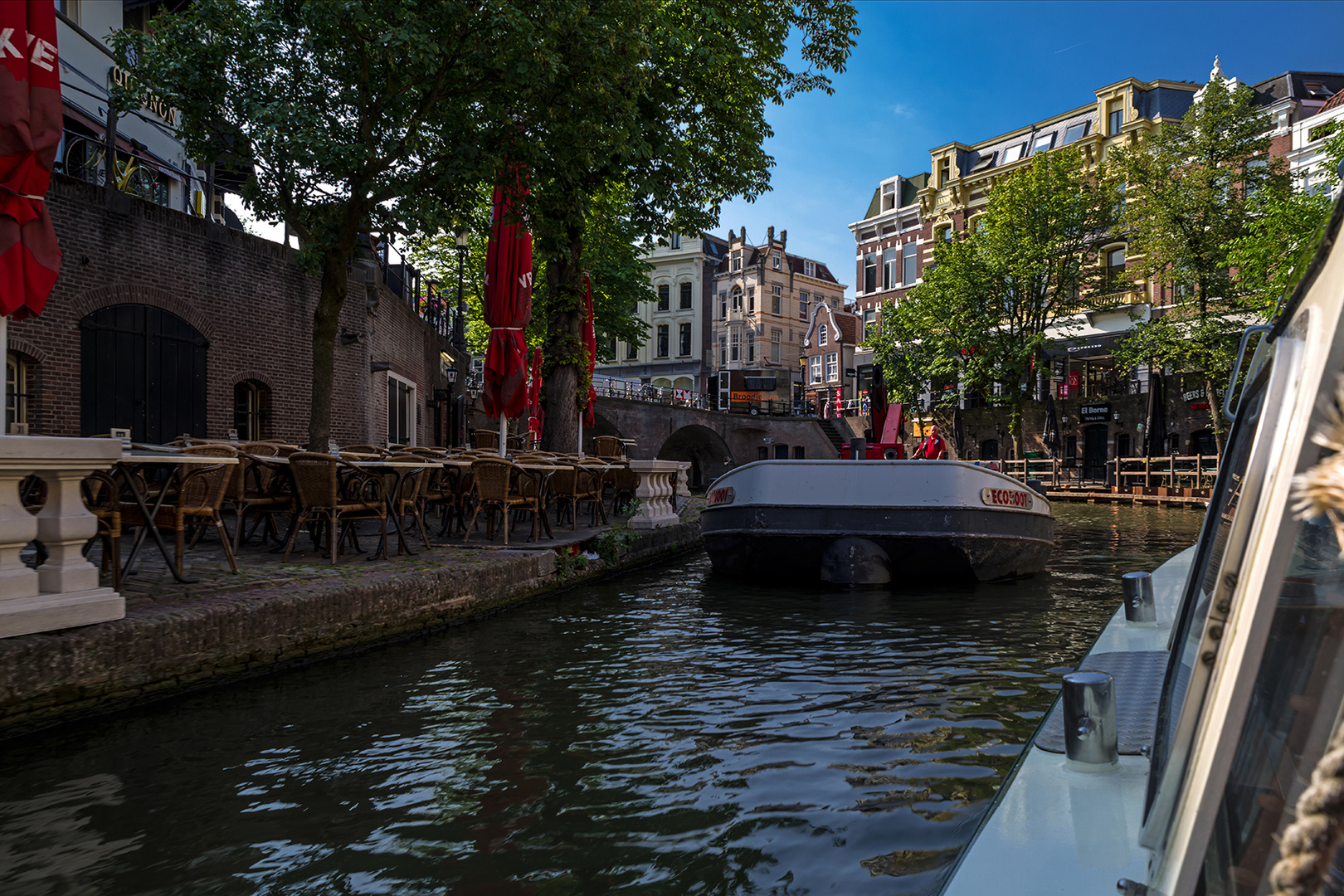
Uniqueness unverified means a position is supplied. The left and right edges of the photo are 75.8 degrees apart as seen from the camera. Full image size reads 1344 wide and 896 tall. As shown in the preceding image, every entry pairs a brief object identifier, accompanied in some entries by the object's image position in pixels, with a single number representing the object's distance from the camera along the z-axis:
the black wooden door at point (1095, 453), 32.22
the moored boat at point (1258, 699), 0.83
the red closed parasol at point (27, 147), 4.42
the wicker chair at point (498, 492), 8.41
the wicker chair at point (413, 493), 7.27
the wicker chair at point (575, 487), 9.91
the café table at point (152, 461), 4.79
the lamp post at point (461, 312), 22.60
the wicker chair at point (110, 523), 4.75
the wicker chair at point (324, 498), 6.58
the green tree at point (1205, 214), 25.50
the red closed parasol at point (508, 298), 9.95
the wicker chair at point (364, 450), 8.61
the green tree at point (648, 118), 9.62
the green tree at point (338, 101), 8.33
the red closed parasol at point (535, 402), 17.47
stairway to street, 40.81
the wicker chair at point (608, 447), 14.99
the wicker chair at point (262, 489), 7.07
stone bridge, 32.09
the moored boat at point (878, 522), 8.39
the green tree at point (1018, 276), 29.33
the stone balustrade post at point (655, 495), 11.34
